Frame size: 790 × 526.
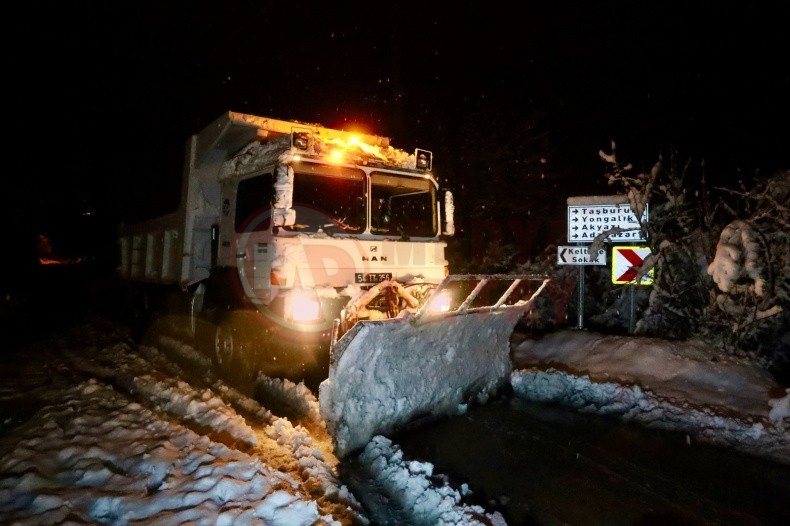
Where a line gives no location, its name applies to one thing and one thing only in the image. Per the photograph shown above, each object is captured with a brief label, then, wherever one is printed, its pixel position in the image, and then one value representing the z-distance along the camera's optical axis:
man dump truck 5.73
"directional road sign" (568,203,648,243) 7.93
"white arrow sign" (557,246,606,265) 7.93
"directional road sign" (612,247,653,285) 7.65
